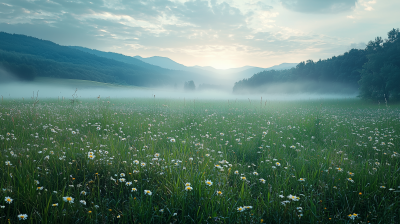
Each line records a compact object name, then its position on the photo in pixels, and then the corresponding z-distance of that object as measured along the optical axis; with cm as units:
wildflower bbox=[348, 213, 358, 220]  207
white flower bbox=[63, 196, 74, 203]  210
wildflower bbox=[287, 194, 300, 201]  234
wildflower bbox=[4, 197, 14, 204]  203
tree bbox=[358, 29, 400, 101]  2481
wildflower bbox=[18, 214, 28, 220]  187
